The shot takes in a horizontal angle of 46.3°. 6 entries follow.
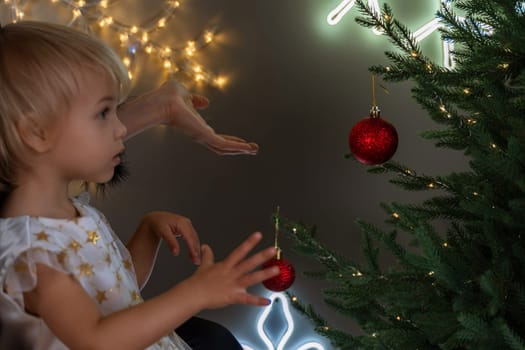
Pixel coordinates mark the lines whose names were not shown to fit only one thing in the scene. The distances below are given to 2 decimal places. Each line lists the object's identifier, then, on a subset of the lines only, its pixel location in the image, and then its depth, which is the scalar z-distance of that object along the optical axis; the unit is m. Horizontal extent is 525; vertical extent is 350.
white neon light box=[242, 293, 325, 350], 1.99
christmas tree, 0.87
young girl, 0.82
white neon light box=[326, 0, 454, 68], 1.81
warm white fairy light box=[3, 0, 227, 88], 1.96
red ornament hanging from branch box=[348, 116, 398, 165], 1.20
